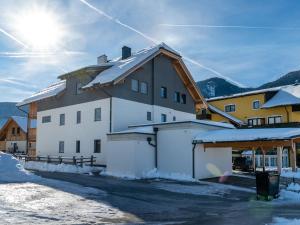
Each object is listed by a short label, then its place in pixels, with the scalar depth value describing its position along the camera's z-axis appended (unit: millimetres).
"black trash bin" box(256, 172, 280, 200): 10237
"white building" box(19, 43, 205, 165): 18767
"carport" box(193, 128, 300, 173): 13718
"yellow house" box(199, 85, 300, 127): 26844
